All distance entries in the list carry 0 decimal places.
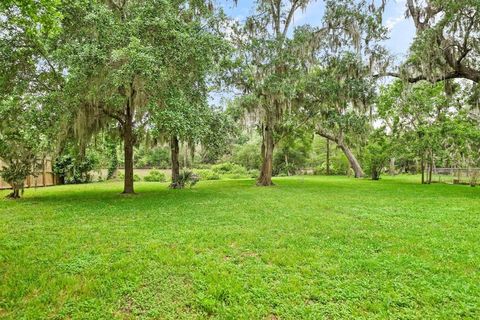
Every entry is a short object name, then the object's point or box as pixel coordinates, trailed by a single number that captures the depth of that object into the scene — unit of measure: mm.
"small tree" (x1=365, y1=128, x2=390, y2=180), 17703
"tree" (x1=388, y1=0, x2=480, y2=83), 9522
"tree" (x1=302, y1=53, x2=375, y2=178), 12672
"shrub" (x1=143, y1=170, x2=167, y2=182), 21719
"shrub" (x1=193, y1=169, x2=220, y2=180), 23734
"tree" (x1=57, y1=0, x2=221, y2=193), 6926
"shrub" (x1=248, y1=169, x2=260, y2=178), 27825
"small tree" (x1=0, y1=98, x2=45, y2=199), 7858
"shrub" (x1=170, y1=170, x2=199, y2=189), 13789
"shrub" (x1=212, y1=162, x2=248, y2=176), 29638
